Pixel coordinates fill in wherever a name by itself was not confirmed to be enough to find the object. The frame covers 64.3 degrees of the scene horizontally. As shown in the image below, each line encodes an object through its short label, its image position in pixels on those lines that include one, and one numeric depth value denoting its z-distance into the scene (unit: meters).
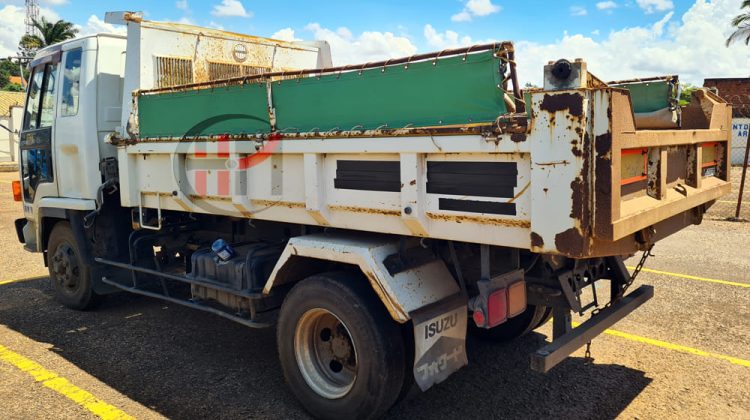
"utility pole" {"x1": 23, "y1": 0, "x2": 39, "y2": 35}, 62.28
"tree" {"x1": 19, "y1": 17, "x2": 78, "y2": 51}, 46.59
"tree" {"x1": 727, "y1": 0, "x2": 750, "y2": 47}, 30.66
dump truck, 2.81
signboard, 23.69
